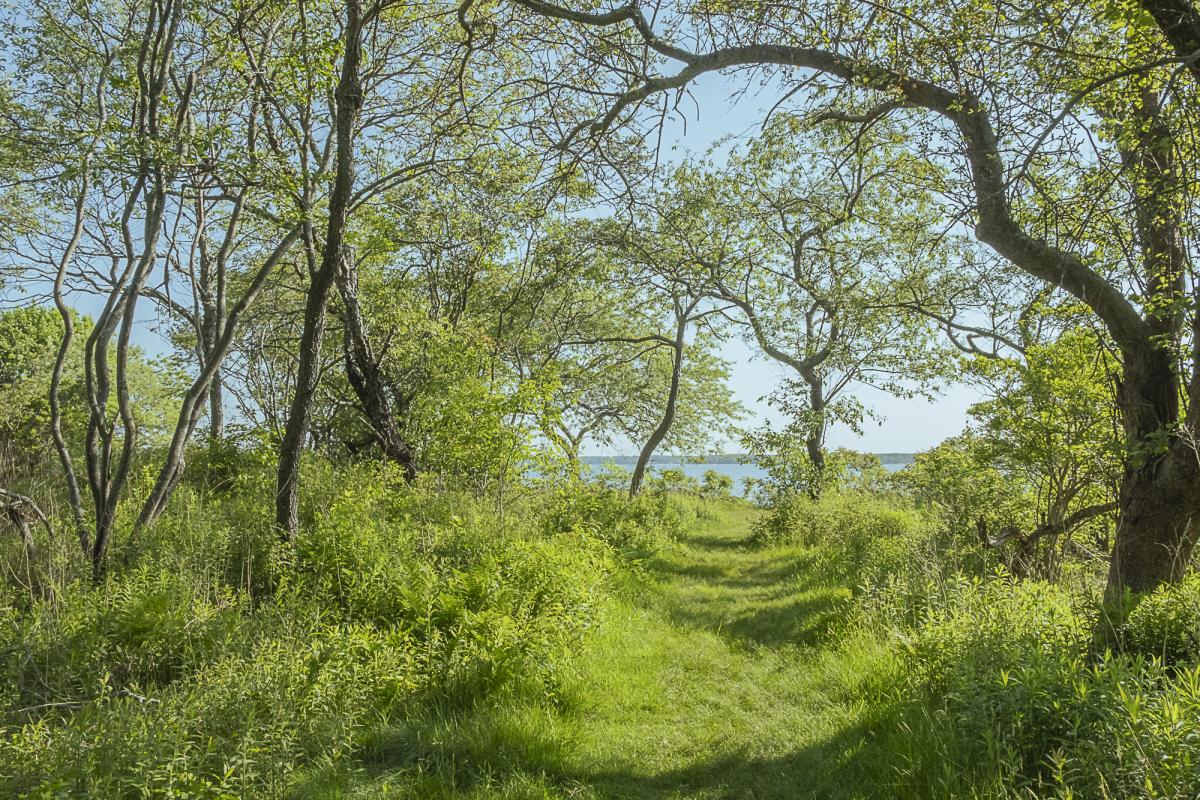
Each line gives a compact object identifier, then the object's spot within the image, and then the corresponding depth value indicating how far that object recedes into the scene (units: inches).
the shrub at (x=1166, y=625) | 152.5
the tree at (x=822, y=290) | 530.9
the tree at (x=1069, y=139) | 190.2
